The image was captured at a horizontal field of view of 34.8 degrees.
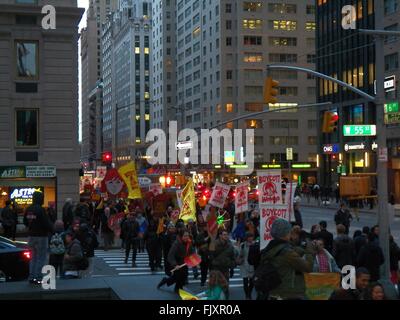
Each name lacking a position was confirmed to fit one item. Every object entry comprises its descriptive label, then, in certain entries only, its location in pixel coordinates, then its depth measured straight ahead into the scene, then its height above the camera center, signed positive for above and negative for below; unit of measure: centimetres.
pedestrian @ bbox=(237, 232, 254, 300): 1345 -203
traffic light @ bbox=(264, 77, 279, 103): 2020 +258
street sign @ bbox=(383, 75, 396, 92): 1817 +252
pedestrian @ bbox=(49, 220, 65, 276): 1541 -186
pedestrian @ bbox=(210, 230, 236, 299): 1301 -171
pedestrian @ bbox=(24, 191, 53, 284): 1174 -111
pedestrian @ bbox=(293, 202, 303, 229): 2023 -143
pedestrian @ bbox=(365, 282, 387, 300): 827 -158
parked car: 1364 -190
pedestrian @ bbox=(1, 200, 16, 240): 2336 -169
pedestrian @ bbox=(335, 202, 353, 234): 2232 -161
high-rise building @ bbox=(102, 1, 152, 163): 16325 +2582
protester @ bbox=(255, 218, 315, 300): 761 -109
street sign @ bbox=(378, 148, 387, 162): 1540 +38
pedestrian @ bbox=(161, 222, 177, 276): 1634 -170
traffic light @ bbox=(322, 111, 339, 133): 2308 +181
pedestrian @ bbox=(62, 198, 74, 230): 2320 -150
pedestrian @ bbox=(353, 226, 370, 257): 1390 -155
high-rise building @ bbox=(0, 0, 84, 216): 2941 +335
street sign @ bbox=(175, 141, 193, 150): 6328 +275
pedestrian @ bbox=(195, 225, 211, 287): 1559 -203
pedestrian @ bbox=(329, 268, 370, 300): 844 -164
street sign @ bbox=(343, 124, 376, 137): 4855 +322
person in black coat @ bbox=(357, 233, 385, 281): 1263 -175
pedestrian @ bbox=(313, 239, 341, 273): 1180 -168
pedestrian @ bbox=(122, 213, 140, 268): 1999 -191
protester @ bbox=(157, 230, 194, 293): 1316 -189
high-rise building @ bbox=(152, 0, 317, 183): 9412 +1493
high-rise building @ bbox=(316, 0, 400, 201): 5484 +909
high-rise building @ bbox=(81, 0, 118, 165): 17979 +1334
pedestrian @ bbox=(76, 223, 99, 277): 1560 -168
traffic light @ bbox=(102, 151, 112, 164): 4524 +117
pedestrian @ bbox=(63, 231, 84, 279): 1429 -189
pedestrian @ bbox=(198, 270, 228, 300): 930 -169
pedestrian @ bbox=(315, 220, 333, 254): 1510 -156
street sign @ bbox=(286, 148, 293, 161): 7252 +203
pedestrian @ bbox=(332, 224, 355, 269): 1345 -171
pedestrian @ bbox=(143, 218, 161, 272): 1793 -216
